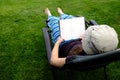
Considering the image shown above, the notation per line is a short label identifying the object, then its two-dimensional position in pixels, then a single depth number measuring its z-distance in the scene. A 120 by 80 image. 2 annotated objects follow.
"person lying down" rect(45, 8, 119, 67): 0.99
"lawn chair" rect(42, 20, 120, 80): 0.97
